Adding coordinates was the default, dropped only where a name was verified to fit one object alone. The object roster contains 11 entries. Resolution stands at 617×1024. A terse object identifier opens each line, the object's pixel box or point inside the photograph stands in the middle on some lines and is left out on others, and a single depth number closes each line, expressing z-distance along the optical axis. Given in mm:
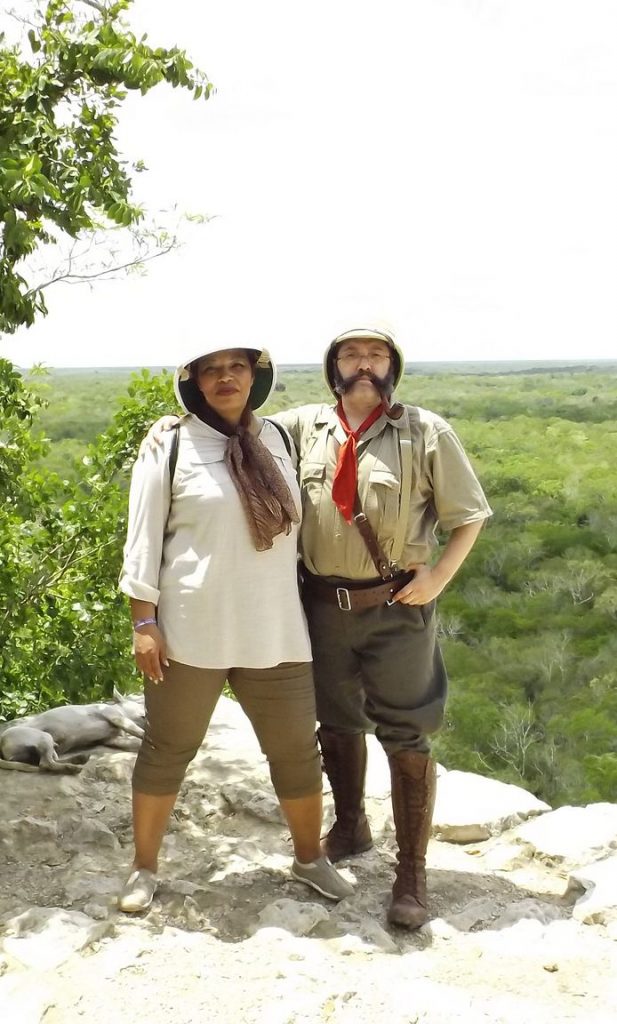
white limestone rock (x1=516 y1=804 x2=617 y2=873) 3637
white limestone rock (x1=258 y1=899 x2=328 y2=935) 2971
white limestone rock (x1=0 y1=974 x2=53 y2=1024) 2463
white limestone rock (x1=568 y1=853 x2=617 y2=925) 3098
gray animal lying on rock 4238
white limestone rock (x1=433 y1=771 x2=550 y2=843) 3910
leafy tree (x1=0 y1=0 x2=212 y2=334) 3414
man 2988
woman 2859
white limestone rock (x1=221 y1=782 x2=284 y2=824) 3947
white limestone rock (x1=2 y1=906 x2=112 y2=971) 2736
